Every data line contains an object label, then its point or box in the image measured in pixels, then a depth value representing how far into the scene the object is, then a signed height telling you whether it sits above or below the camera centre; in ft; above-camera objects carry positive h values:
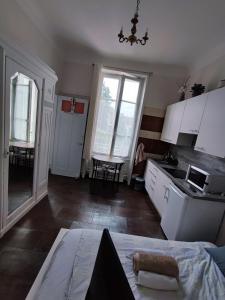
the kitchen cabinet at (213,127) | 6.98 +0.41
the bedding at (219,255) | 4.50 -3.15
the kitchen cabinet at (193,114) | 8.73 +1.02
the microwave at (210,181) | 7.23 -1.87
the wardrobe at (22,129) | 6.12 -0.87
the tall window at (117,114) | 14.29 +0.65
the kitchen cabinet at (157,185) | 9.76 -3.57
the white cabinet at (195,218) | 7.05 -3.37
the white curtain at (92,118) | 13.17 +0.04
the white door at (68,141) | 13.74 -2.03
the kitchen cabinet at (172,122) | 11.16 +0.57
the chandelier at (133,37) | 5.47 +2.82
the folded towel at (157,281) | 3.61 -3.11
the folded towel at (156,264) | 3.83 -2.96
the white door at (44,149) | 9.07 -2.01
